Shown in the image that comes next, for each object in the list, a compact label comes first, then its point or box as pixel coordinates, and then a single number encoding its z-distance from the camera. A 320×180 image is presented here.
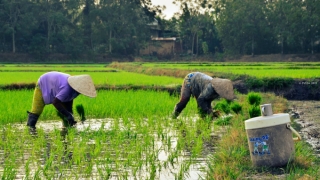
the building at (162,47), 83.87
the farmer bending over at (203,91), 15.19
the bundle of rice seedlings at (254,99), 16.47
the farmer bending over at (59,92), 13.77
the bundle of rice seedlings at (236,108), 16.05
